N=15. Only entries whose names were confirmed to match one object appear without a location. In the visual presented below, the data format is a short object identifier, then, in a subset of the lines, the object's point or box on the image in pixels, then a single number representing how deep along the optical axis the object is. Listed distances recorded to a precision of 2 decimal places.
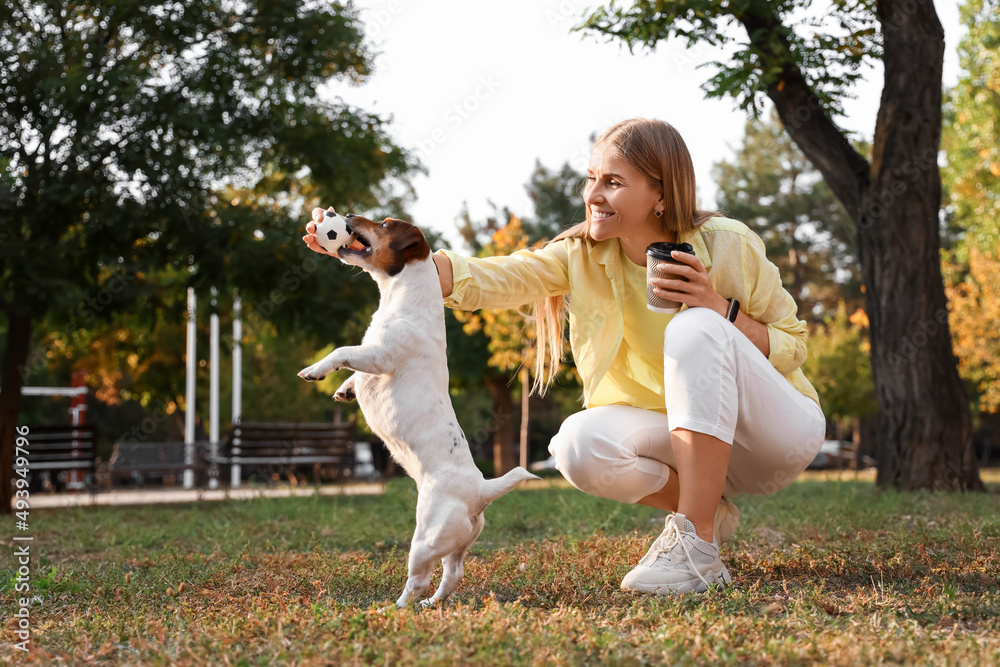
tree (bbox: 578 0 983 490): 7.83
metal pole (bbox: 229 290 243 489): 18.83
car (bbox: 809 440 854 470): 34.94
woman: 2.98
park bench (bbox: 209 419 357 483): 12.58
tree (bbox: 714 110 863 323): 35.66
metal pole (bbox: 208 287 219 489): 18.69
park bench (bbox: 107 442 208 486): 13.50
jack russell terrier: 2.73
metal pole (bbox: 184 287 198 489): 18.70
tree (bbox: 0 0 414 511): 8.43
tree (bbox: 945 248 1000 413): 21.72
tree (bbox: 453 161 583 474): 16.72
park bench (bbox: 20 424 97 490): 10.59
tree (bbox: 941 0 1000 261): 18.30
